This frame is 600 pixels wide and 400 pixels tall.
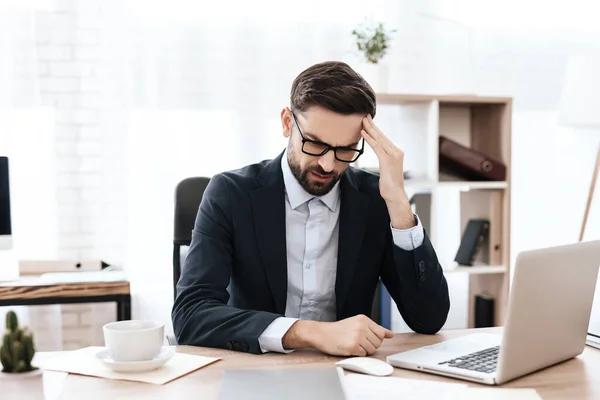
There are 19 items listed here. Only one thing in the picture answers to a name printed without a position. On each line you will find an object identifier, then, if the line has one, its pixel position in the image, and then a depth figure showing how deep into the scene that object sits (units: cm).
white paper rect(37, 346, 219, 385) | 120
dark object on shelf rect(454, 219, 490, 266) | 318
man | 163
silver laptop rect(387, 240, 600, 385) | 116
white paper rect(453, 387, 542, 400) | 111
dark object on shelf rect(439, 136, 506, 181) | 309
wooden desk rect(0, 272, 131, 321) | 242
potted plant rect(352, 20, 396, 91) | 301
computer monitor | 263
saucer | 121
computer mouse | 122
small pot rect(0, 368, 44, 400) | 109
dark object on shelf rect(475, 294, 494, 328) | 323
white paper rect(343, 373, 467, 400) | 111
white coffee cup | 121
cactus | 107
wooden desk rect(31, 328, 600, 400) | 112
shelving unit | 309
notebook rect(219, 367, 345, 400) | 108
